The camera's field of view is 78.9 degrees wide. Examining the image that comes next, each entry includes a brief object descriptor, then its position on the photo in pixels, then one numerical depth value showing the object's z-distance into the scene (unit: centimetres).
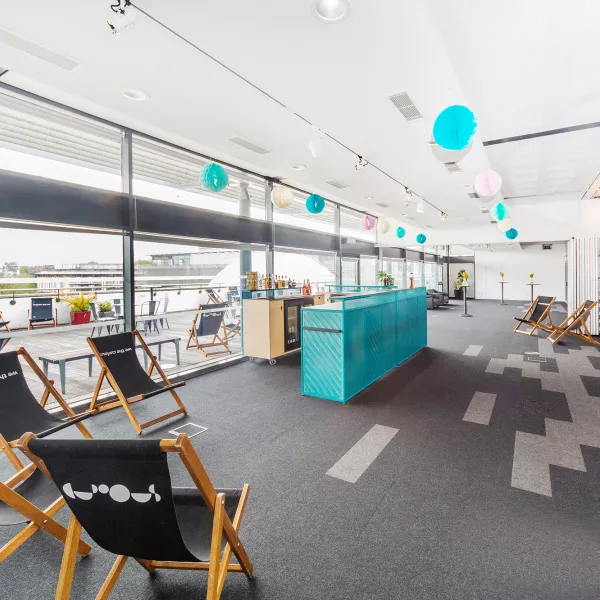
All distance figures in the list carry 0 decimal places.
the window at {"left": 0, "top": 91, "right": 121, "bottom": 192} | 374
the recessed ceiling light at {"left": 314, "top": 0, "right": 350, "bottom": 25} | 230
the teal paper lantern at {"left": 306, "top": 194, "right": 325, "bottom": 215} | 623
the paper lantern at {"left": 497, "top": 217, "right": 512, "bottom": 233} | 884
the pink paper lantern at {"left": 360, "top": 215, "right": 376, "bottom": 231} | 791
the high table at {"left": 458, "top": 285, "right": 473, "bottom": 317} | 1199
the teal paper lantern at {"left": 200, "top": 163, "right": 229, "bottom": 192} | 458
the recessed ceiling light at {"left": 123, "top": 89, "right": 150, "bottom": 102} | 343
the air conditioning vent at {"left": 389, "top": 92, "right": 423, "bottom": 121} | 354
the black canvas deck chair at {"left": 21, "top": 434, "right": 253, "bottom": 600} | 125
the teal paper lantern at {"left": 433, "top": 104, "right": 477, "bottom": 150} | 278
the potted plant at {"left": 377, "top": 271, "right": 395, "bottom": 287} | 815
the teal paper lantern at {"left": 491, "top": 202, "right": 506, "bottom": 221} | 712
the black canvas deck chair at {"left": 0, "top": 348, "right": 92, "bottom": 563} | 166
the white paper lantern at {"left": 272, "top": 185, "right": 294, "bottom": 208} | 530
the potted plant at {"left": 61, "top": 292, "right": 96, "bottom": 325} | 414
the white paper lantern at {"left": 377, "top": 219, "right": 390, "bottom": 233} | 839
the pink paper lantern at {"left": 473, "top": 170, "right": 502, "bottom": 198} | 469
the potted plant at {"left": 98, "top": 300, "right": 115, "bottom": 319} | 476
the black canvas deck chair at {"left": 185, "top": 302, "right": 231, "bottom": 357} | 622
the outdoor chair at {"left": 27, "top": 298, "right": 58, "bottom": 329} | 395
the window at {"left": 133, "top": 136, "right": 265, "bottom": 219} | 500
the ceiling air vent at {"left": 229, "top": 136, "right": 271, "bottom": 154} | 464
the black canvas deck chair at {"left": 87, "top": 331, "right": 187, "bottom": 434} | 354
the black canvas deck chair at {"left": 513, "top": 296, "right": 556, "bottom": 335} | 791
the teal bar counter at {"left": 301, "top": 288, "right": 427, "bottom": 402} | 414
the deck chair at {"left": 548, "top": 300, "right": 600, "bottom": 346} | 714
